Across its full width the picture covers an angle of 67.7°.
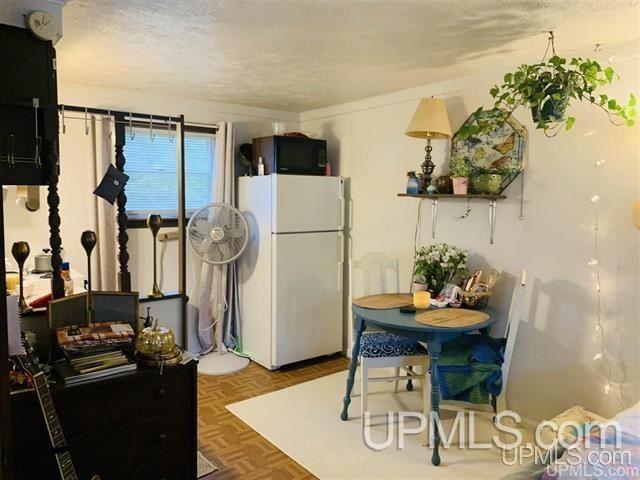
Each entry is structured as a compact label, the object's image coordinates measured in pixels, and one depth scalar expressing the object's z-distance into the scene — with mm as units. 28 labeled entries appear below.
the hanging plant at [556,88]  2209
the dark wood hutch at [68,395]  1737
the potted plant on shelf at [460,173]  3006
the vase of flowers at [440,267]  3109
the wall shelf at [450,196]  2918
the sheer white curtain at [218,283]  4090
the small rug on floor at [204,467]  2468
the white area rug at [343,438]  2510
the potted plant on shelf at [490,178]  2879
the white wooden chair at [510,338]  2676
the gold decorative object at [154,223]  2695
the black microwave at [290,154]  3814
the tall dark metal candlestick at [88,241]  2082
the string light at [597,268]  2555
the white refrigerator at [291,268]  3803
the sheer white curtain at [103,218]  3486
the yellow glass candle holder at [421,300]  2947
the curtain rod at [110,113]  2431
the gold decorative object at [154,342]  2012
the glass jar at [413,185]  3219
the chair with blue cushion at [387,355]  2875
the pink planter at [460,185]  3002
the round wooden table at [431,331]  2535
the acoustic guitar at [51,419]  1615
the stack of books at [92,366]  1812
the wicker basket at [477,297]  2930
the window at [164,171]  3777
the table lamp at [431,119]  2953
